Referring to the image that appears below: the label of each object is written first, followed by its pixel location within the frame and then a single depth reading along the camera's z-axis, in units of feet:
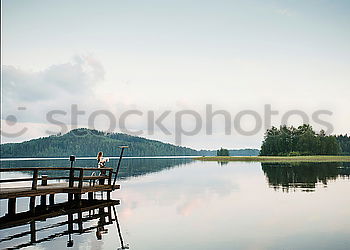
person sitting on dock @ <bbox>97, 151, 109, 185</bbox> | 87.45
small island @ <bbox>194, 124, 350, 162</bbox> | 469.98
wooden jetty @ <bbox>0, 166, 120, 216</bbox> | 66.74
